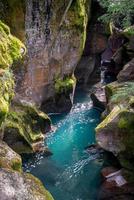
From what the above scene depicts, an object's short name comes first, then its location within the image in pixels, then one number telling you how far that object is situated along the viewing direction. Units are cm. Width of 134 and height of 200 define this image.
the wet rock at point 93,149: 1140
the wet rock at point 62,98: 1471
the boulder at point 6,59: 685
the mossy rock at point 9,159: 637
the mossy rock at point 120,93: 839
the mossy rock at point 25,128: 1051
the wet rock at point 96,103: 1552
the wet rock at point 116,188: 874
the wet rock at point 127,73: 1317
